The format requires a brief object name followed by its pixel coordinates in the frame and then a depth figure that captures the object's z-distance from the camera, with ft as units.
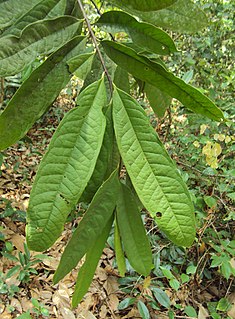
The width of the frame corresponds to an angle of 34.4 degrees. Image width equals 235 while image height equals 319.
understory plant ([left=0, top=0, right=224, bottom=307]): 1.48
